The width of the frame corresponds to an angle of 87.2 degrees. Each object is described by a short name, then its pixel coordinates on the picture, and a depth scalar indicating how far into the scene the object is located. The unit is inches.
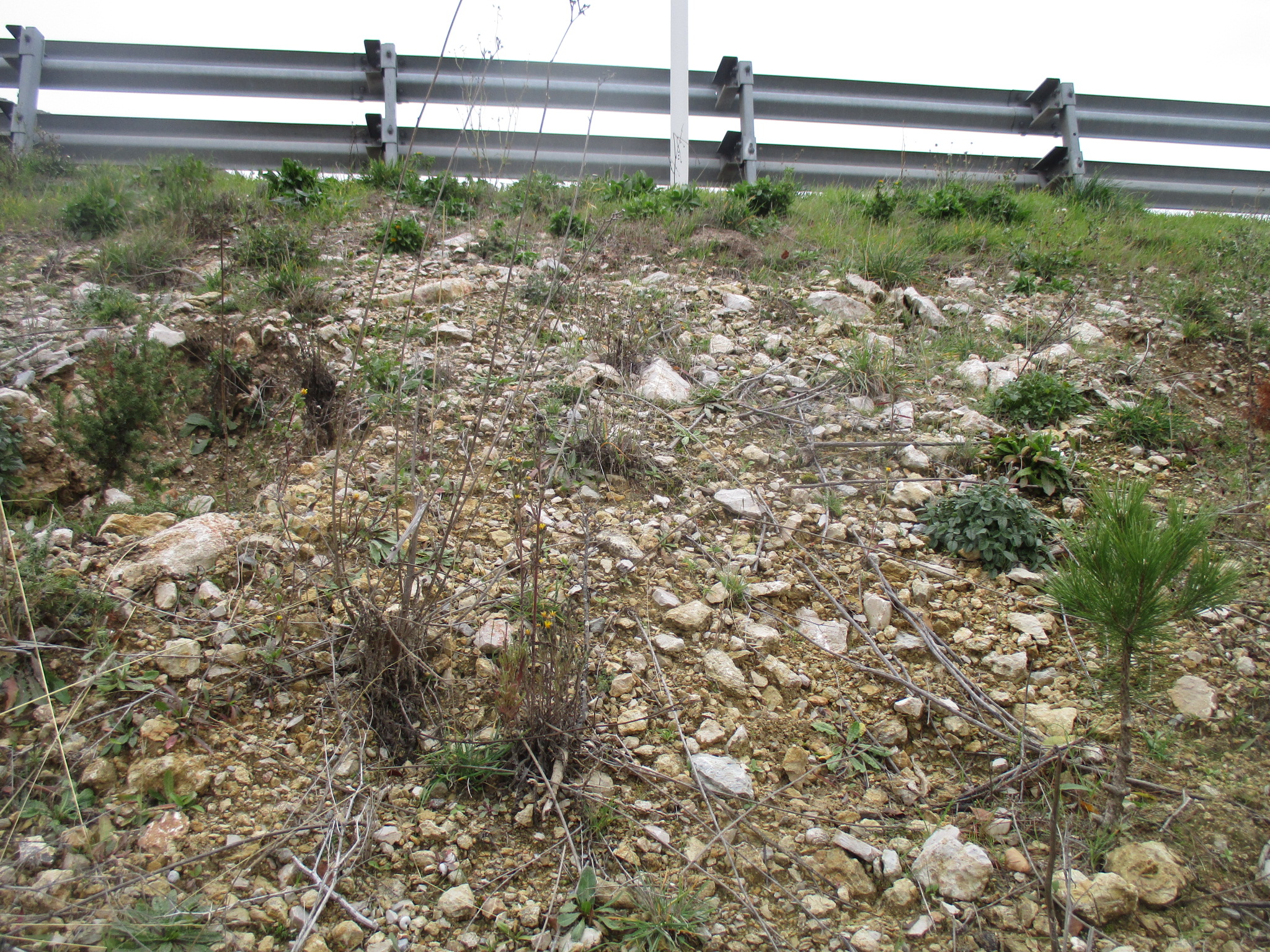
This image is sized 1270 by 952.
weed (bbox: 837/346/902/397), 136.2
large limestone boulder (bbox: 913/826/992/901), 58.6
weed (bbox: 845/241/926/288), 180.2
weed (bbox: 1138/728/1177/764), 69.0
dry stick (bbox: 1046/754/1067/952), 42.8
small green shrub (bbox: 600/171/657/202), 214.1
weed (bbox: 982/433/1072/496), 107.5
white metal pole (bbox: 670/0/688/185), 221.6
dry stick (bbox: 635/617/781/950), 54.8
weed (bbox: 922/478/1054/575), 96.3
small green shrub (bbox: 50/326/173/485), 94.7
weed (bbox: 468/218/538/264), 178.1
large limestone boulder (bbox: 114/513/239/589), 81.1
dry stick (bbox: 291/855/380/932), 53.9
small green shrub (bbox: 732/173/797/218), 212.4
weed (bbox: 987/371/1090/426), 125.3
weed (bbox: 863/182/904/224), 209.3
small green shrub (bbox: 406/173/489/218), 201.2
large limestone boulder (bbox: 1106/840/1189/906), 56.0
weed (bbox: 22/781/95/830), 57.7
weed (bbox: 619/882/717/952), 53.2
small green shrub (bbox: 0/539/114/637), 70.4
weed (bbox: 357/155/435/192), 210.5
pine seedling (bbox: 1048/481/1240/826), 56.4
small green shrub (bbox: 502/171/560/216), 202.5
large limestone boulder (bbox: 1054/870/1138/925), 55.0
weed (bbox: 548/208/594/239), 187.3
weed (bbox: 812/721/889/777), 70.5
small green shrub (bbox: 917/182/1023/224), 213.8
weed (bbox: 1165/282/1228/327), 158.1
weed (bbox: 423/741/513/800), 66.0
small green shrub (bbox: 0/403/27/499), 90.2
